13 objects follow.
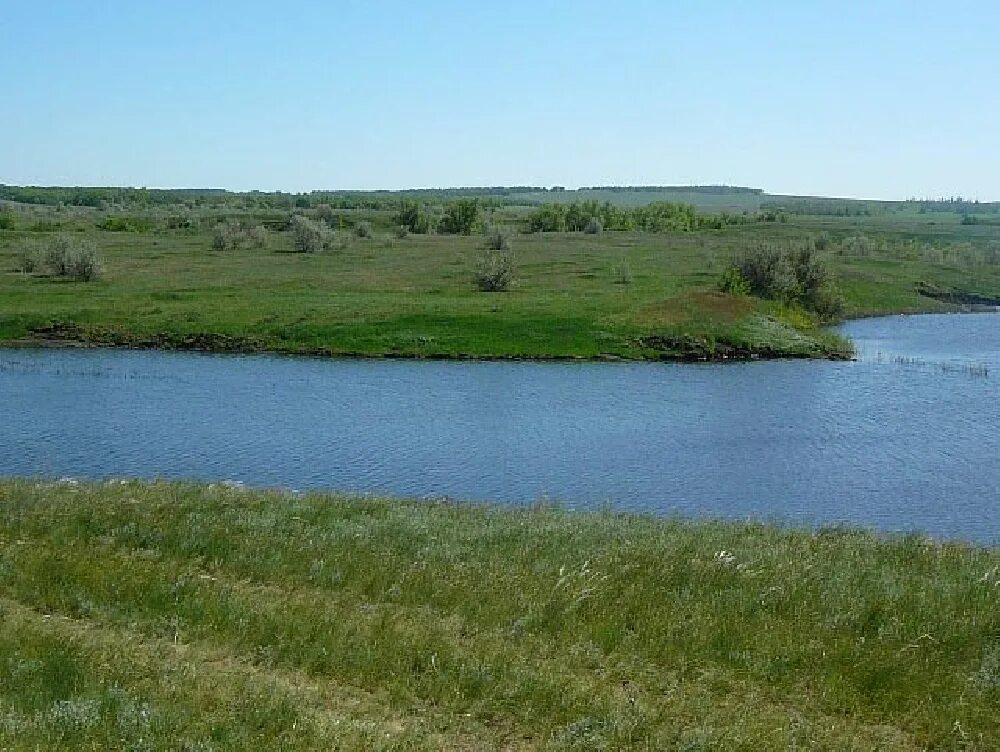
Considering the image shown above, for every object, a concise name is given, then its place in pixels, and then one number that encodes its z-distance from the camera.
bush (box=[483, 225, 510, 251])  110.06
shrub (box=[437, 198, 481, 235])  149.62
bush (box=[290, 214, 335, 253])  112.19
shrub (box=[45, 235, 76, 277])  83.62
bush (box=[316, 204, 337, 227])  158.88
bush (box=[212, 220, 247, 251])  113.75
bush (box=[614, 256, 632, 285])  87.29
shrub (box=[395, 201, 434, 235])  149.75
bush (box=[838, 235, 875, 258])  127.25
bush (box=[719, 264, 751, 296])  75.75
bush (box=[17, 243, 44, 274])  85.69
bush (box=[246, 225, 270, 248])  117.86
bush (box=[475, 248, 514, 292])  81.38
